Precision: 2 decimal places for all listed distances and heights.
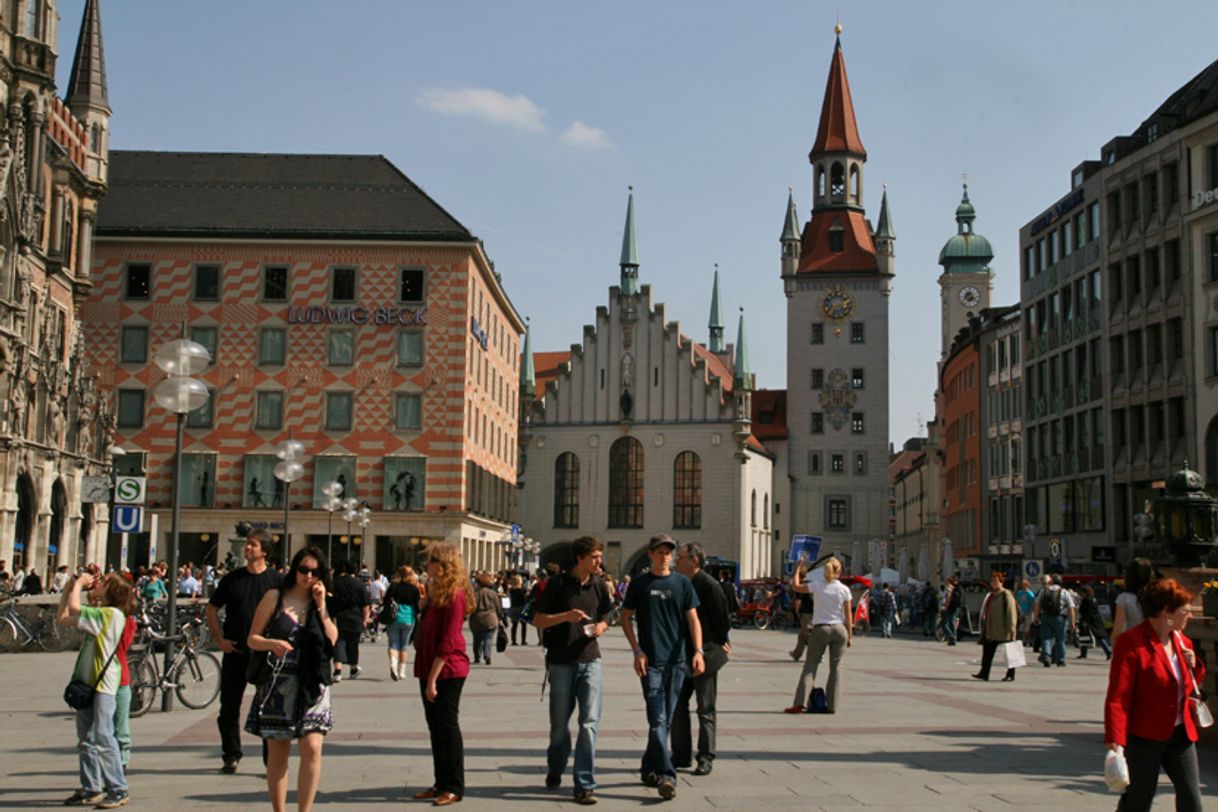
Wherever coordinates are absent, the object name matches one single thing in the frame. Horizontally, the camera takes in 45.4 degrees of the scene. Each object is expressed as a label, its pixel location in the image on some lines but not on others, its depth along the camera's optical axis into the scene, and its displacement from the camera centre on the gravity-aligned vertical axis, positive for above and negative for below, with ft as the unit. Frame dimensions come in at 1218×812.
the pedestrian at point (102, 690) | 30.60 -3.14
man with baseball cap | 33.27 -1.84
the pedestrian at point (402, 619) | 67.56 -3.24
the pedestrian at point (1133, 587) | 42.06 -0.76
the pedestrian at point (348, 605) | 58.59 -2.23
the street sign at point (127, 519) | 66.39 +1.24
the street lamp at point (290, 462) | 79.92 +4.79
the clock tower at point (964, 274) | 394.73 +77.54
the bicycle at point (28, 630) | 80.94 -4.75
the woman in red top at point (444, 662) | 31.17 -2.43
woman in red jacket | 24.26 -2.46
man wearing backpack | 84.28 -3.40
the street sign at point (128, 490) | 66.80 +2.56
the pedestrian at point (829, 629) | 50.70 -2.53
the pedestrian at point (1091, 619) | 106.73 -4.36
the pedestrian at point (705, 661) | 35.95 -2.73
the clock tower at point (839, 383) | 318.45 +37.87
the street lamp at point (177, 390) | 49.57 +5.37
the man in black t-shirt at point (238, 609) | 36.62 -1.57
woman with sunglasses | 27.09 -2.38
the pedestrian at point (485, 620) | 76.54 -3.59
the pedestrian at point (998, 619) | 68.39 -2.85
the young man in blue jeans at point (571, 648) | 33.09 -2.17
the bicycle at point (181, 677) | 48.14 -4.47
